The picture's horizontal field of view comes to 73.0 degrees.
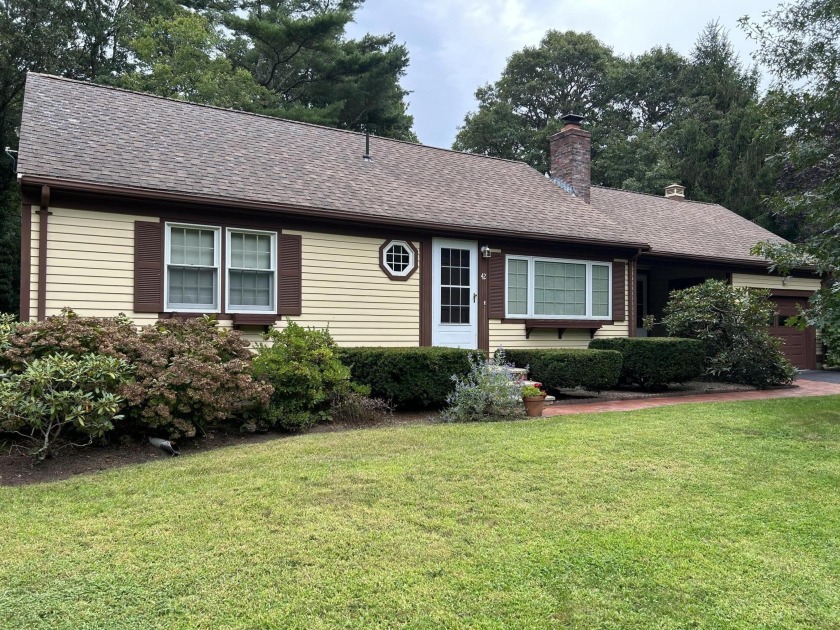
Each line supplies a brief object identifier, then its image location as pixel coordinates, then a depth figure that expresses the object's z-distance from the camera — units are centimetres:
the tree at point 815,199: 731
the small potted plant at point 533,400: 755
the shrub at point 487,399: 729
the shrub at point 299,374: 670
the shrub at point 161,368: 571
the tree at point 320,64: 2294
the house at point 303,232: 782
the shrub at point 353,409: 722
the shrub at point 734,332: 1103
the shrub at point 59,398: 508
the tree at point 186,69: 2019
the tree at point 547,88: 3441
